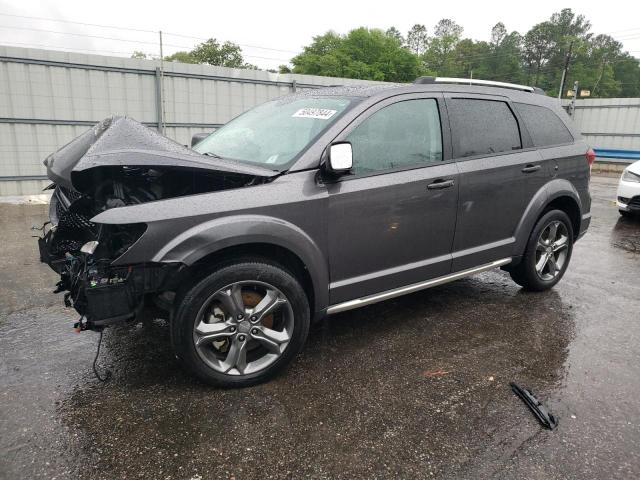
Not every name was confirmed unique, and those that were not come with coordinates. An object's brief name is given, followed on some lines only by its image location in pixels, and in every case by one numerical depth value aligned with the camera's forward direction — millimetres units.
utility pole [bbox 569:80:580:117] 19375
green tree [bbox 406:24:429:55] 94688
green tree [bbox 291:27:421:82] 58969
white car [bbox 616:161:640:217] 7605
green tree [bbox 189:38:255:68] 71250
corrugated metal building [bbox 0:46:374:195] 8633
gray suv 2480
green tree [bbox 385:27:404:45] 92650
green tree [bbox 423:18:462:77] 84500
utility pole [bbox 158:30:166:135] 9727
